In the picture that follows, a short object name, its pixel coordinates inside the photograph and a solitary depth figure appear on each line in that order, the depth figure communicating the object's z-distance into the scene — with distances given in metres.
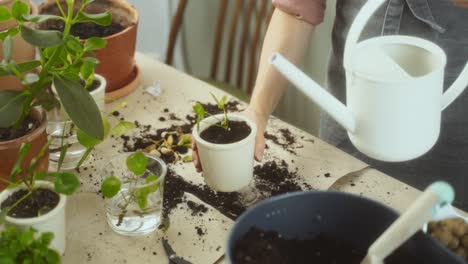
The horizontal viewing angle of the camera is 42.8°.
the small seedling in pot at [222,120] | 0.99
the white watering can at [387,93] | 0.76
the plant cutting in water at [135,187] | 0.88
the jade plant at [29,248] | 0.77
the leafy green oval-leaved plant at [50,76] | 0.86
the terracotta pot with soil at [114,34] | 1.23
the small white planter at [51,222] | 0.82
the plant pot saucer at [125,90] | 1.26
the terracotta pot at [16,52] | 1.03
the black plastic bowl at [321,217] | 0.71
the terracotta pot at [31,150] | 0.91
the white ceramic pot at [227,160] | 0.94
